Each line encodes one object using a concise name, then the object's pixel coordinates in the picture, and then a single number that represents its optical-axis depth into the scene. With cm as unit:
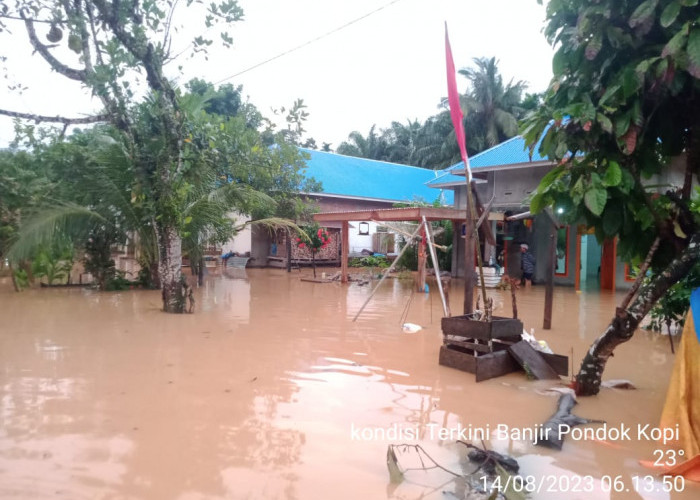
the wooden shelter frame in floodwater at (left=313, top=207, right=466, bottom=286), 1270
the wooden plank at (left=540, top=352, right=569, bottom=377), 574
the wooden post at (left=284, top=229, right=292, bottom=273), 1998
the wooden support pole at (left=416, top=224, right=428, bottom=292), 1372
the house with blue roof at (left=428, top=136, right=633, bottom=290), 1434
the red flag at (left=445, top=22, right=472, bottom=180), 454
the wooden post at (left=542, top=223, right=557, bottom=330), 837
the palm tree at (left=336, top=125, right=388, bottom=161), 3997
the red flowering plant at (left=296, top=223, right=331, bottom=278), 1991
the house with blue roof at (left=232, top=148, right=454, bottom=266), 2245
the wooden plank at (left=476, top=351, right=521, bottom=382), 559
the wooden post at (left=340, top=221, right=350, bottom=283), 1582
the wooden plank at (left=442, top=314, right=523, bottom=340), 572
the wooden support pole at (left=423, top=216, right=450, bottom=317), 757
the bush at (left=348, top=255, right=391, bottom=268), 2303
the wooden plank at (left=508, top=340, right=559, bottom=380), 561
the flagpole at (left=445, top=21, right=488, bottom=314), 457
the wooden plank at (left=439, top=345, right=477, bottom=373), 579
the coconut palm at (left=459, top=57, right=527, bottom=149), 3103
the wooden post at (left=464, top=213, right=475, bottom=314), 612
